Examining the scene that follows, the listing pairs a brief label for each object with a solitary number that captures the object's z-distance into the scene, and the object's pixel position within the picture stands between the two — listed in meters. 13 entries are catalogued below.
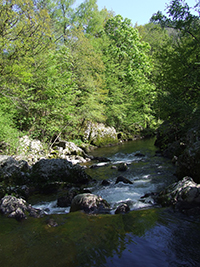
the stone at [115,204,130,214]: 5.16
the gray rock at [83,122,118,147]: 19.28
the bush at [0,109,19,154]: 9.91
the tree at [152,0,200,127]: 7.62
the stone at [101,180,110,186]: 7.90
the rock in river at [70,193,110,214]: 5.31
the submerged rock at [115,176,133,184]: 7.78
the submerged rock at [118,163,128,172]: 9.98
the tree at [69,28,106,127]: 17.08
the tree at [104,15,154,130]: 24.09
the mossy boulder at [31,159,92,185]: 7.93
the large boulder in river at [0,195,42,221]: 4.77
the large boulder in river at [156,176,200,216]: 4.96
